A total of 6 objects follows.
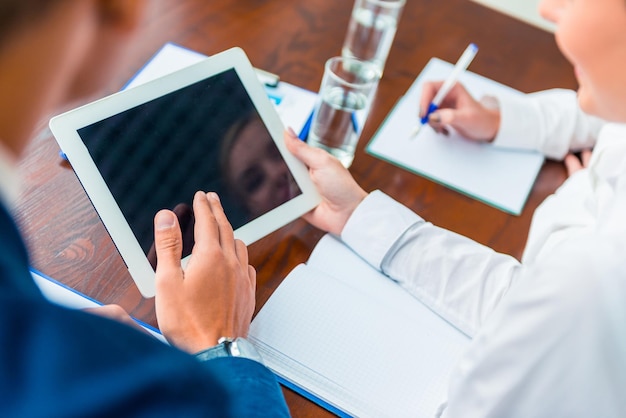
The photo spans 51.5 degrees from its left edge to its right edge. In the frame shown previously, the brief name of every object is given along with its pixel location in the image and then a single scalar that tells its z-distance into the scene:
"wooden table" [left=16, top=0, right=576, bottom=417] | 0.84
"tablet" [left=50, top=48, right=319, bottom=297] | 0.78
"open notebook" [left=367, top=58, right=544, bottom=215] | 1.11
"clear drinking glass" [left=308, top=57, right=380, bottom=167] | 1.03
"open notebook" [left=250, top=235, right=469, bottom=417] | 0.78
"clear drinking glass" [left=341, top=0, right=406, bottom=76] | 1.25
